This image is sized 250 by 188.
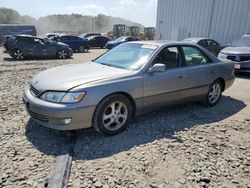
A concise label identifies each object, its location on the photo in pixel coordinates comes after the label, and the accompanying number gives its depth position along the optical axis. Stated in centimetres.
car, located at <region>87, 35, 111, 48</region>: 1766
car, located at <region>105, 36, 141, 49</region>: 1524
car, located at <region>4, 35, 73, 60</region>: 959
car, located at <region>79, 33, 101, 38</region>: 1887
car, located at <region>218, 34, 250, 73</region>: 667
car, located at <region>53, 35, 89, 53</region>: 1390
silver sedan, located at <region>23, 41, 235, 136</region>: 262
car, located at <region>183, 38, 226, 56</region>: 975
